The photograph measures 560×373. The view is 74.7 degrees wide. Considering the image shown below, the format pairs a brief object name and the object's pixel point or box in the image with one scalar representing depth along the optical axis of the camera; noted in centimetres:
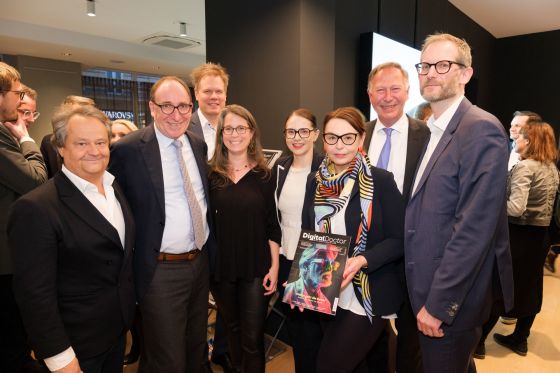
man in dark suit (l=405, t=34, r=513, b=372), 133
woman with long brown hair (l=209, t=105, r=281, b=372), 200
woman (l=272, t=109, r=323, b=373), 193
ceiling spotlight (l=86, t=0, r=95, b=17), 522
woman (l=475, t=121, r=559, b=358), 286
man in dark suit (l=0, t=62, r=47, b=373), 188
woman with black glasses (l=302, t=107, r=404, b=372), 159
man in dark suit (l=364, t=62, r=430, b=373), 201
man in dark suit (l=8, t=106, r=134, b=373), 130
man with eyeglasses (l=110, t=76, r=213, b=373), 178
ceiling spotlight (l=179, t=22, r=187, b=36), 637
